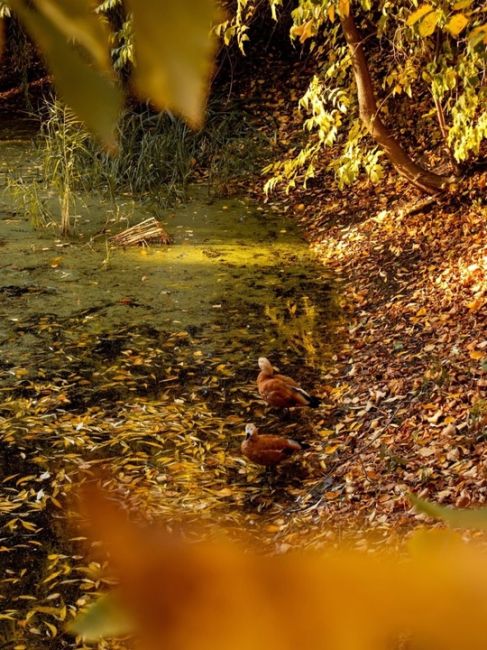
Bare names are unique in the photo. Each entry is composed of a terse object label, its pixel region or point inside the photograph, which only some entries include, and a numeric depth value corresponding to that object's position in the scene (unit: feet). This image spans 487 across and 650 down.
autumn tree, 42.83
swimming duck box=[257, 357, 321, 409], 39.55
